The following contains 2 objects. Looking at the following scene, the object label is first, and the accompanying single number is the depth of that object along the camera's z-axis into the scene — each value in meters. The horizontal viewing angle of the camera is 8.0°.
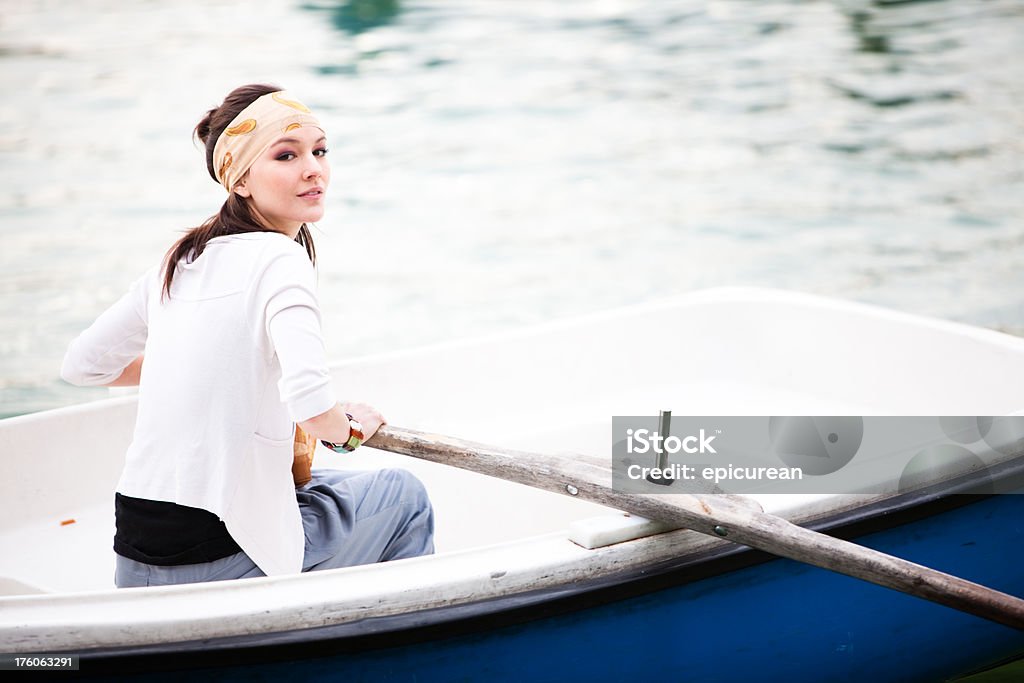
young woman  12.33
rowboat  12.32
